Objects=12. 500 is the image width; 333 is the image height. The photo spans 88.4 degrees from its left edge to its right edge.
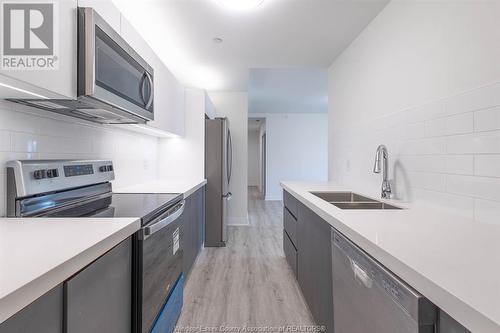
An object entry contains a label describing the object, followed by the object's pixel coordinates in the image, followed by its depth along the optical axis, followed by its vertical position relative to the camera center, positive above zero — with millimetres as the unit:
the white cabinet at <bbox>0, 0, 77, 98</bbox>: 881 +367
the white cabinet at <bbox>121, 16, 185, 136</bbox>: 1725 +693
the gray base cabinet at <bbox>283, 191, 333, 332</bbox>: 1350 -610
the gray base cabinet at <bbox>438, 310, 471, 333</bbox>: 516 -333
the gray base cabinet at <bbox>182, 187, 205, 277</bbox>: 2211 -617
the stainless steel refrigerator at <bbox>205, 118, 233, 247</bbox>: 3256 -210
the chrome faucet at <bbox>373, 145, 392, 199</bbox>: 1688 -18
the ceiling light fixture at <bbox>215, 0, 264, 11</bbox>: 1675 +1063
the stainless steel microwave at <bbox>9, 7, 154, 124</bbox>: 1107 +429
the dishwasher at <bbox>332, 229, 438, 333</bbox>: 603 -399
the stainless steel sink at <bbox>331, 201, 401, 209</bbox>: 1662 -273
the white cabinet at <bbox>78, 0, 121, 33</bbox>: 1182 +778
